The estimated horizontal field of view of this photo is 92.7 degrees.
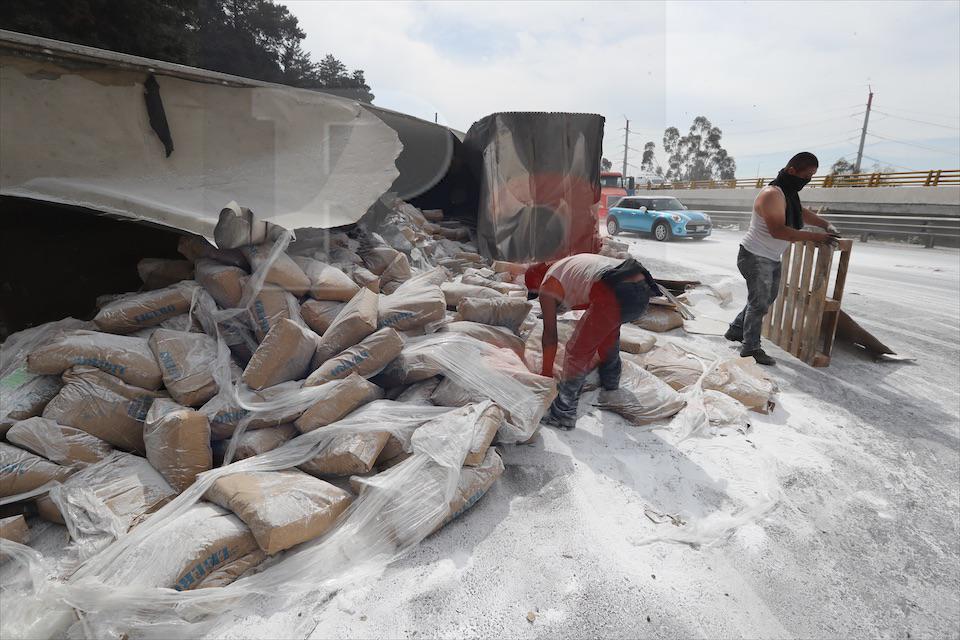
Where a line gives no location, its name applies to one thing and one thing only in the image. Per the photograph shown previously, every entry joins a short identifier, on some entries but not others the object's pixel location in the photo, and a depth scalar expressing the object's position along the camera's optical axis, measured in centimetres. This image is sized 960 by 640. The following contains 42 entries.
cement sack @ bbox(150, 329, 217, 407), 199
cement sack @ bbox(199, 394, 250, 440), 195
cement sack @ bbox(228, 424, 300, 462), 188
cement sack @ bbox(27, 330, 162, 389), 191
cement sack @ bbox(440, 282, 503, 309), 314
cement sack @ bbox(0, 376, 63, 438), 184
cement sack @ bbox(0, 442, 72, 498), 166
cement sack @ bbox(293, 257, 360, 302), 254
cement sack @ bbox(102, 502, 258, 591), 141
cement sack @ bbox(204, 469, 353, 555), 150
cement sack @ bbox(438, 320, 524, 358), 263
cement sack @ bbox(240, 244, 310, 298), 241
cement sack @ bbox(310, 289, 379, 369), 224
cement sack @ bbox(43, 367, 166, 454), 185
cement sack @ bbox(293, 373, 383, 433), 196
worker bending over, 241
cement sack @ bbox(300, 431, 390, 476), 180
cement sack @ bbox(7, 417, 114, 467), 175
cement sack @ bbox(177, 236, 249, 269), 250
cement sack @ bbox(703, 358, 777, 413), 278
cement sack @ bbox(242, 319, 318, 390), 206
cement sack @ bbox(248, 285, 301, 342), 233
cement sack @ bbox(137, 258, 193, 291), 261
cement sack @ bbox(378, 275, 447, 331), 248
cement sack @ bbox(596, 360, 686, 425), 262
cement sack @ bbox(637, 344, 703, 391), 294
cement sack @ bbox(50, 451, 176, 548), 160
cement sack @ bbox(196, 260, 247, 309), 235
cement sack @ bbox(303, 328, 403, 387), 212
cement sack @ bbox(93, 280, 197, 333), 219
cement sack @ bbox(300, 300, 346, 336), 246
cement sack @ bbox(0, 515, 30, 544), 154
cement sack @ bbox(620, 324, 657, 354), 325
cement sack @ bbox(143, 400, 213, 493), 177
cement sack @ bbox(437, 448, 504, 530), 181
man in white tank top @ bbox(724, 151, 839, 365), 329
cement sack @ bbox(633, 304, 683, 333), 405
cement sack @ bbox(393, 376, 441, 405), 221
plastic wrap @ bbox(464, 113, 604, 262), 536
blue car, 1129
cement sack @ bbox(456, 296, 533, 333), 283
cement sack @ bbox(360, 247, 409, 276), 331
